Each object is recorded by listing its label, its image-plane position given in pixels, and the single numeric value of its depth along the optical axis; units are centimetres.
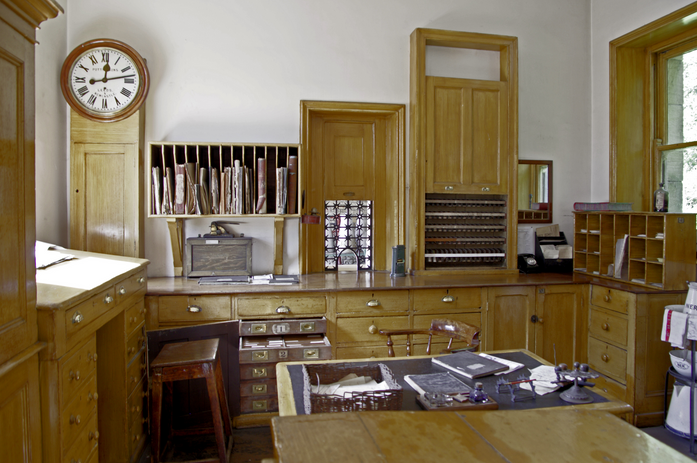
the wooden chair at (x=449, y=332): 276
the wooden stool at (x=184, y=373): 281
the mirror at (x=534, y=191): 477
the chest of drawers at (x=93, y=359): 198
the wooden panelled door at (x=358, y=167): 448
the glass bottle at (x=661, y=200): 421
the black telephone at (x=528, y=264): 462
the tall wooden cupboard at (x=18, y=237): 165
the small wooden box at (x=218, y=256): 409
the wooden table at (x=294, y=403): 178
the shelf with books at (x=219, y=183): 391
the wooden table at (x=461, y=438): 97
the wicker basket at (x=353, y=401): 159
